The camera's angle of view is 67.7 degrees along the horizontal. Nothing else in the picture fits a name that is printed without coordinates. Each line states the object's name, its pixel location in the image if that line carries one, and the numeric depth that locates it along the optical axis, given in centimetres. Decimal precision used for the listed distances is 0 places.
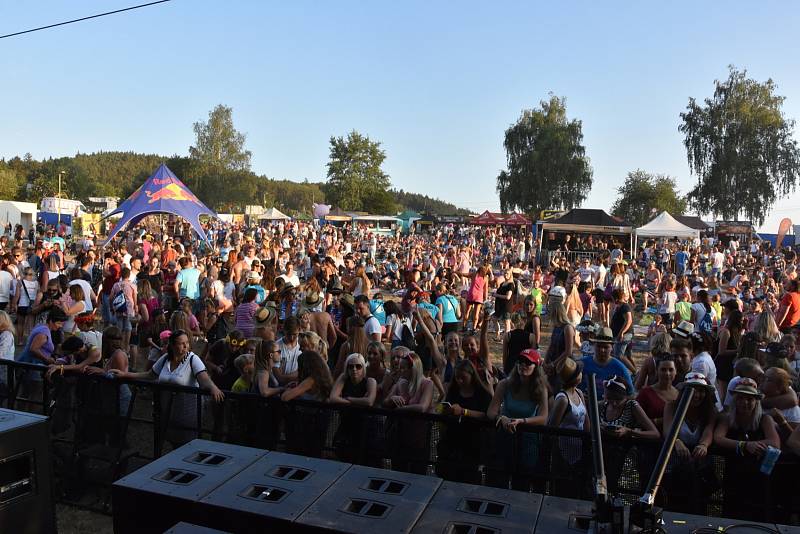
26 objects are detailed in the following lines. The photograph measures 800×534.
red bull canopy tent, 1733
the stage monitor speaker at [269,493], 284
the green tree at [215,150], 6525
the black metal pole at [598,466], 212
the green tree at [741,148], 4209
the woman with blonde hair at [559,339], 627
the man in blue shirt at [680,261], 2130
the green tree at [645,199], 6344
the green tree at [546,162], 5084
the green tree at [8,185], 6569
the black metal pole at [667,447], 201
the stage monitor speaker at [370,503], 271
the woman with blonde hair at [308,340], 606
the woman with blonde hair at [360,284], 1066
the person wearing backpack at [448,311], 947
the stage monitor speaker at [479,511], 268
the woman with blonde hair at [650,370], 596
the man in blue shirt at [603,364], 520
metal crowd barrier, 375
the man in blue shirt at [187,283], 1077
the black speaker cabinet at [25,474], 375
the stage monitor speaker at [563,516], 264
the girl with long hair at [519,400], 420
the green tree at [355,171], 7762
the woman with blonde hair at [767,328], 702
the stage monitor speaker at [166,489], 304
